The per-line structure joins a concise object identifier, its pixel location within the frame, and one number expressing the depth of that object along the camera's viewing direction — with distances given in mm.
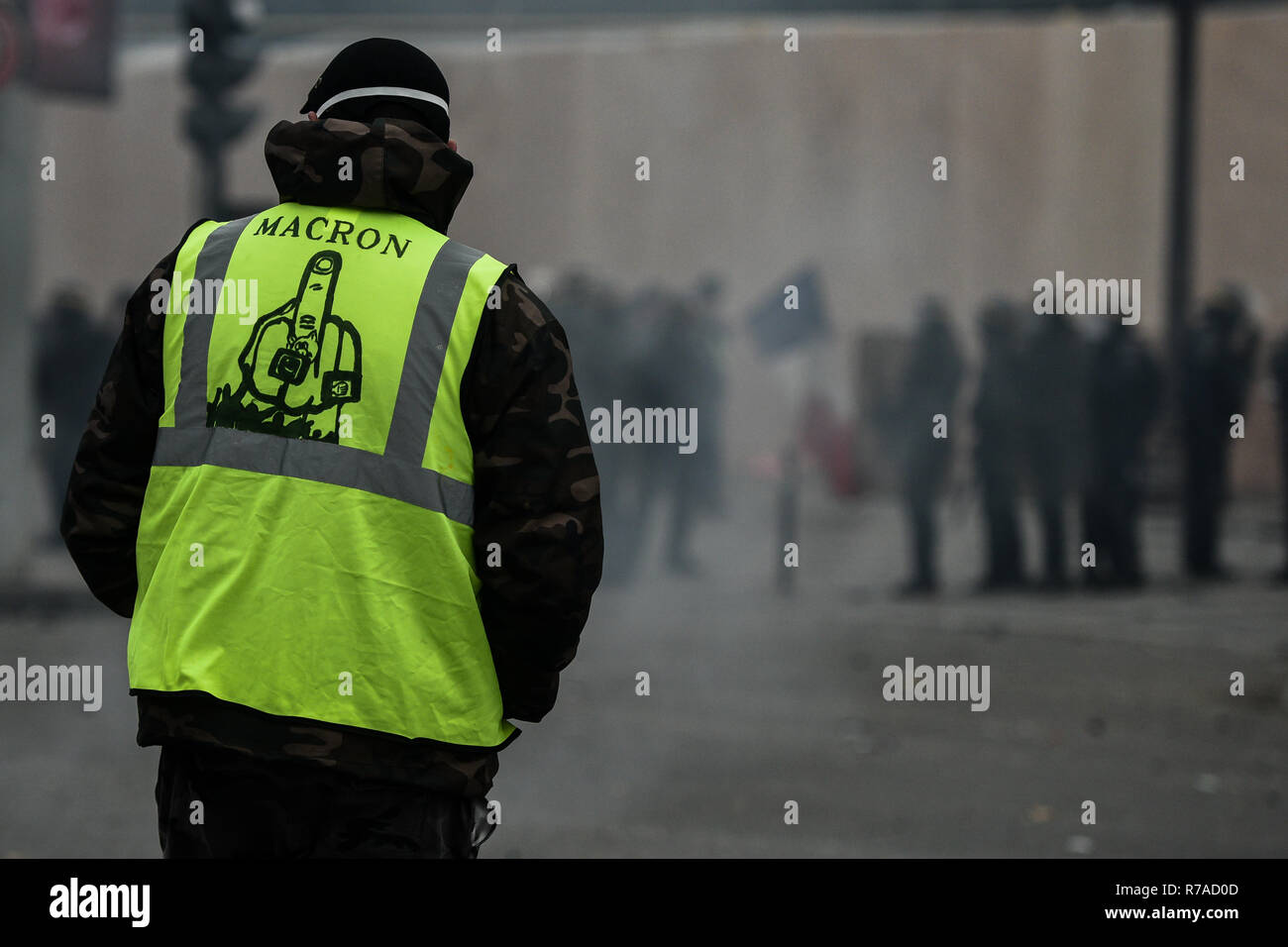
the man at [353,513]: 2346
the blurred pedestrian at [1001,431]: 11594
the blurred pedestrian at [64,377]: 12336
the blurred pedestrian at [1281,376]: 11977
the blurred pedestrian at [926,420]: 11469
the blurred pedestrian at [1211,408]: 11750
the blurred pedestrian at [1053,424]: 11547
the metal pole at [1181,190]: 11688
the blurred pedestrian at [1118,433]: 11734
